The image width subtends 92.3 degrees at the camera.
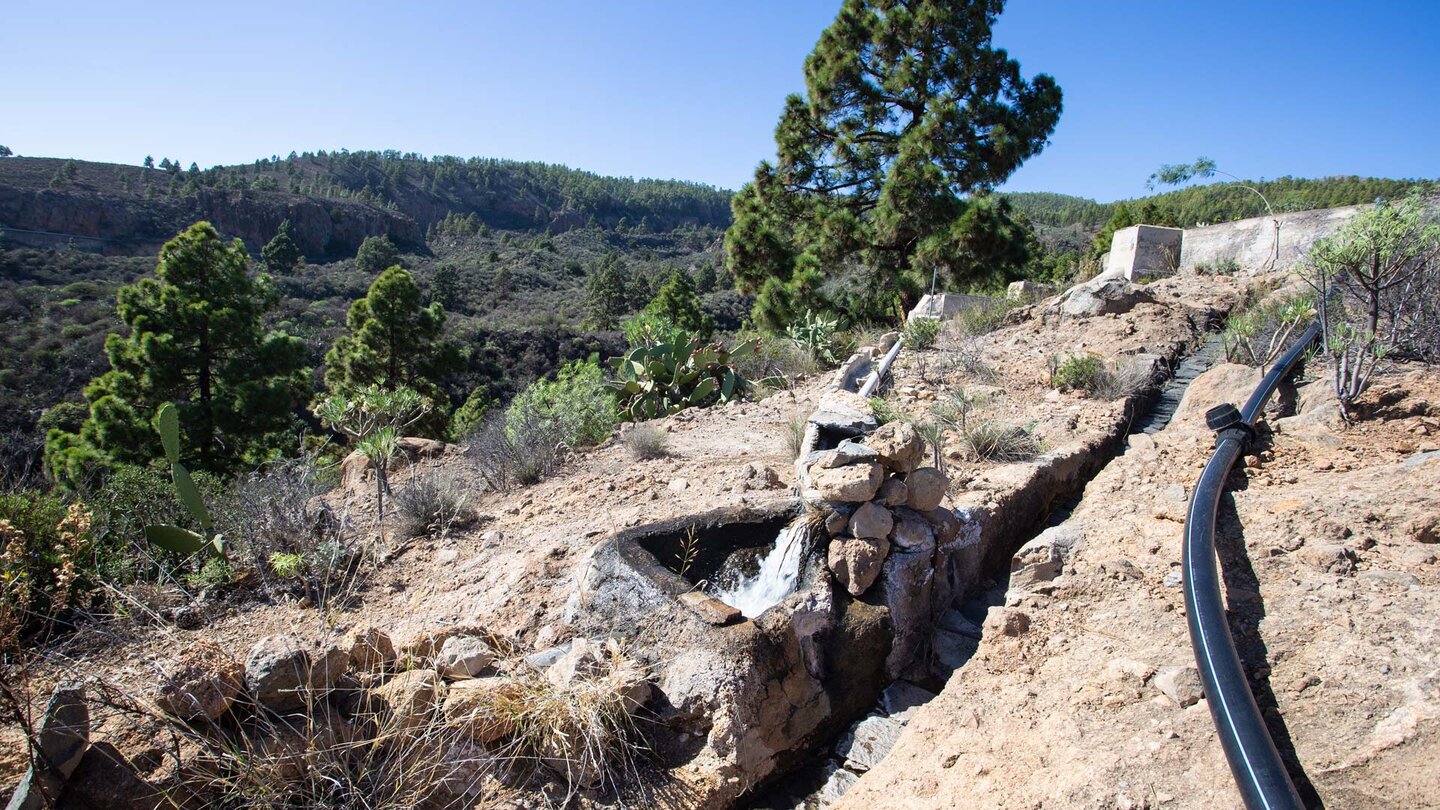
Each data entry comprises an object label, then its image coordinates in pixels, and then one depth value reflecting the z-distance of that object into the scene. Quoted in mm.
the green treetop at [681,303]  29172
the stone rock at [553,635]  3355
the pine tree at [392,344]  19312
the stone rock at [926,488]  3622
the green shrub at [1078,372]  5883
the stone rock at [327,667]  2594
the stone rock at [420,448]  7750
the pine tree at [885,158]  11836
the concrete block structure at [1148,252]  10266
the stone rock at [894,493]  3635
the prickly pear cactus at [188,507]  4172
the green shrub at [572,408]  6791
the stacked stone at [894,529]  3436
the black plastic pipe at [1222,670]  1748
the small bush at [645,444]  6074
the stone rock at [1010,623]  3084
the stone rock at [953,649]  3348
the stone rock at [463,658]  2947
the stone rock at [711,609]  3090
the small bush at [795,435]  5500
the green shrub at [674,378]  8242
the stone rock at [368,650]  2811
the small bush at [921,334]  8336
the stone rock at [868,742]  2988
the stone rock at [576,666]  2834
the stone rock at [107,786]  2127
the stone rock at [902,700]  3219
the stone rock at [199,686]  2326
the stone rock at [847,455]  3623
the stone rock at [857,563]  3398
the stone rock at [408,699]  2586
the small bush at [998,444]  4641
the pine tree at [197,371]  12540
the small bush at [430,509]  4789
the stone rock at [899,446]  3604
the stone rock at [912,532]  3559
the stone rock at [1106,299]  7895
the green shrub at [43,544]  3157
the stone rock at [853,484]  3502
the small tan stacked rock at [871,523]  3490
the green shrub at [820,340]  9484
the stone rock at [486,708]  2641
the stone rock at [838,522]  3566
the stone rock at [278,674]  2514
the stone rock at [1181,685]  2260
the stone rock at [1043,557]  3379
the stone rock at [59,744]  2037
